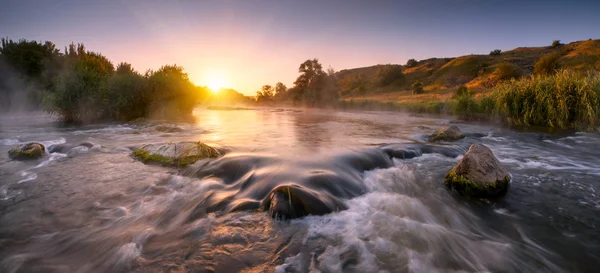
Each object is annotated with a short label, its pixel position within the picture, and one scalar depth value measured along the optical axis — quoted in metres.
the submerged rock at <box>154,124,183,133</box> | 13.98
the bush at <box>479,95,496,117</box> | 16.14
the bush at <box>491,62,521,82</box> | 35.16
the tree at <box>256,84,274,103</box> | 60.69
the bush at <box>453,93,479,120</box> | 17.50
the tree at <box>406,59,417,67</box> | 80.00
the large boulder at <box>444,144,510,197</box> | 5.04
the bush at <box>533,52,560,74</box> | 33.75
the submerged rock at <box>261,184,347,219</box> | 3.95
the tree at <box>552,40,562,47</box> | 58.66
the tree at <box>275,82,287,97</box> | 58.56
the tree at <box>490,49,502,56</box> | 64.90
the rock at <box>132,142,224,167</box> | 7.00
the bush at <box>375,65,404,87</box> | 61.22
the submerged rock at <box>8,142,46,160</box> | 7.64
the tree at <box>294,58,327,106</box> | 44.44
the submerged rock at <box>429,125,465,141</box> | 10.64
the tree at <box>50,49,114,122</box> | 16.44
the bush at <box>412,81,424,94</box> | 41.09
